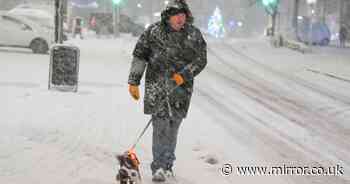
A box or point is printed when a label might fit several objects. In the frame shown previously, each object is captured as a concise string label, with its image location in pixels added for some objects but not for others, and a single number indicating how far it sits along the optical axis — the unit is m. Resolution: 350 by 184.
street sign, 14.20
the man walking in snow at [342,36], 49.17
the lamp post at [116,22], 43.00
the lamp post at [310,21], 49.44
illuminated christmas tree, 91.39
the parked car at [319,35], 50.47
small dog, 6.31
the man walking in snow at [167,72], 6.77
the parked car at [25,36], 25.95
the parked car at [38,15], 39.85
